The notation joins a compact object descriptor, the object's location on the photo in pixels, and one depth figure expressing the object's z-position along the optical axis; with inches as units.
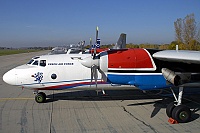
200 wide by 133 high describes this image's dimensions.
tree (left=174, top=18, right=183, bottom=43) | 1257.4
